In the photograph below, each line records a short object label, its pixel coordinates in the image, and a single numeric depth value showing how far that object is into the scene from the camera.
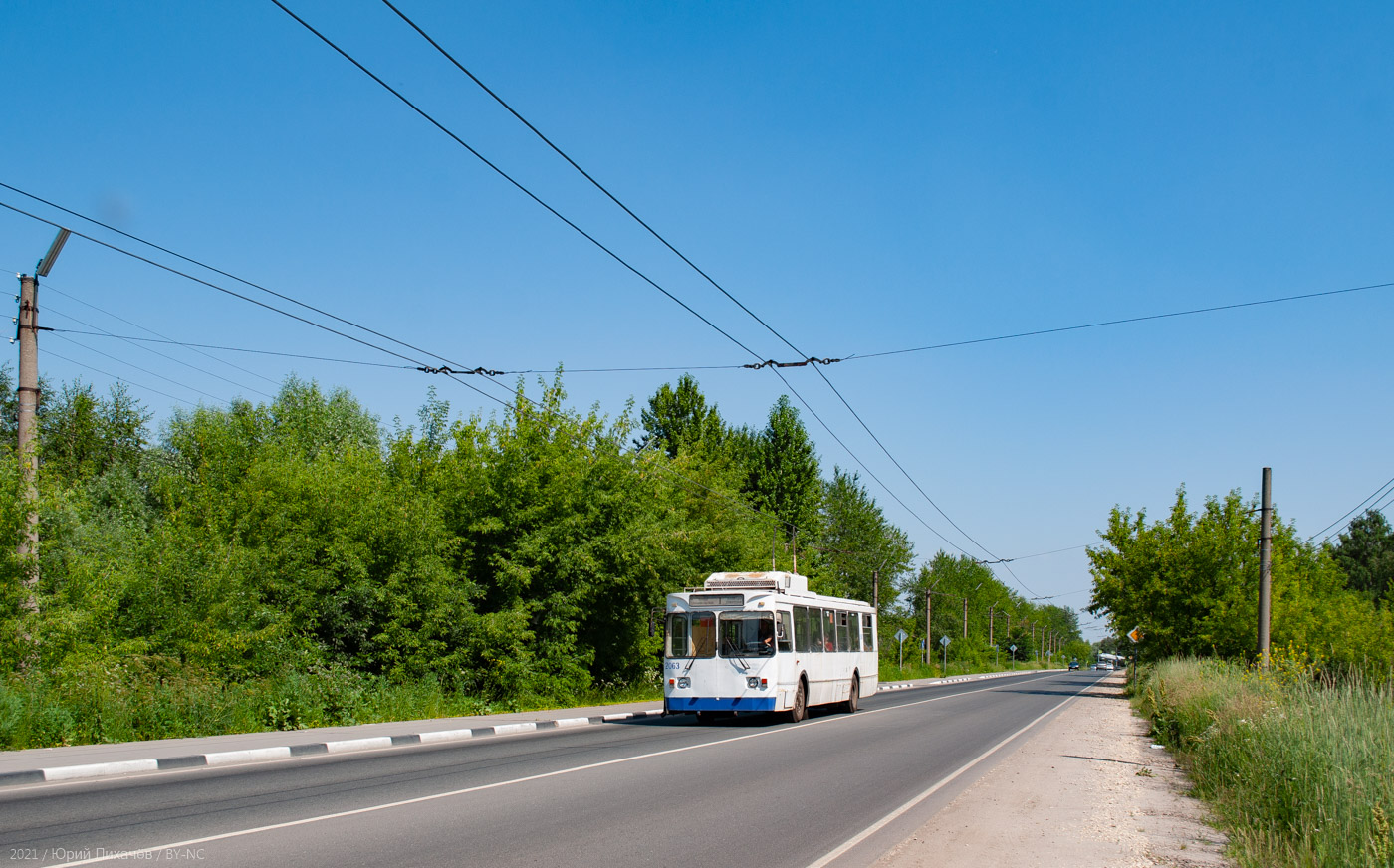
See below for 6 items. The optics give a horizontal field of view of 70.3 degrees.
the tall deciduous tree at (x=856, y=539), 74.38
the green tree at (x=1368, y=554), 98.25
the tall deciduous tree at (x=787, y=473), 60.38
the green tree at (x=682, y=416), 59.50
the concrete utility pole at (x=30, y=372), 15.39
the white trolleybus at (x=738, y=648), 21.48
